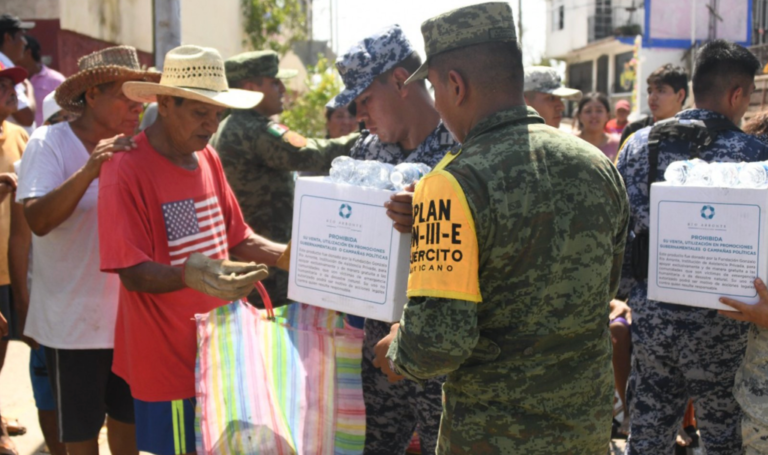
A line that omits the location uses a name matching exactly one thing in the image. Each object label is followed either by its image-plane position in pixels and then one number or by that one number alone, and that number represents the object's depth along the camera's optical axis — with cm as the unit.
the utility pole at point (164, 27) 482
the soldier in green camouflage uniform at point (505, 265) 178
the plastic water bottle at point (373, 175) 235
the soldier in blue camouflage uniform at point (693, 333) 302
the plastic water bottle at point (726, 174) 248
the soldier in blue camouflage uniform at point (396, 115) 283
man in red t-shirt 265
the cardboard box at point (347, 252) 229
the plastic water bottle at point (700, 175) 255
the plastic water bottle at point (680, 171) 264
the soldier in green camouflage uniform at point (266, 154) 414
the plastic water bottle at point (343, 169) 243
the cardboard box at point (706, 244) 245
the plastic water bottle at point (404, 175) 232
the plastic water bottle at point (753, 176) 246
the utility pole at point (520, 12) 2891
